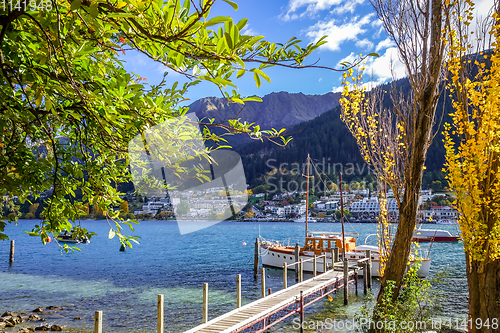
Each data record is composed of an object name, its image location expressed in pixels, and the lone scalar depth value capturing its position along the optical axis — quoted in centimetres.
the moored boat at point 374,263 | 2005
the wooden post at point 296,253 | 2020
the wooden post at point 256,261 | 2197
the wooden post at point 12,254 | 3132
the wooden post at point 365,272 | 1677
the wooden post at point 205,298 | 778
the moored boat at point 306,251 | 2081
